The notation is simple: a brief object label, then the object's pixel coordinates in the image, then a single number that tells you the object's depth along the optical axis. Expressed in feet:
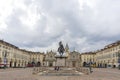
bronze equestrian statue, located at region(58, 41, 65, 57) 94.75
